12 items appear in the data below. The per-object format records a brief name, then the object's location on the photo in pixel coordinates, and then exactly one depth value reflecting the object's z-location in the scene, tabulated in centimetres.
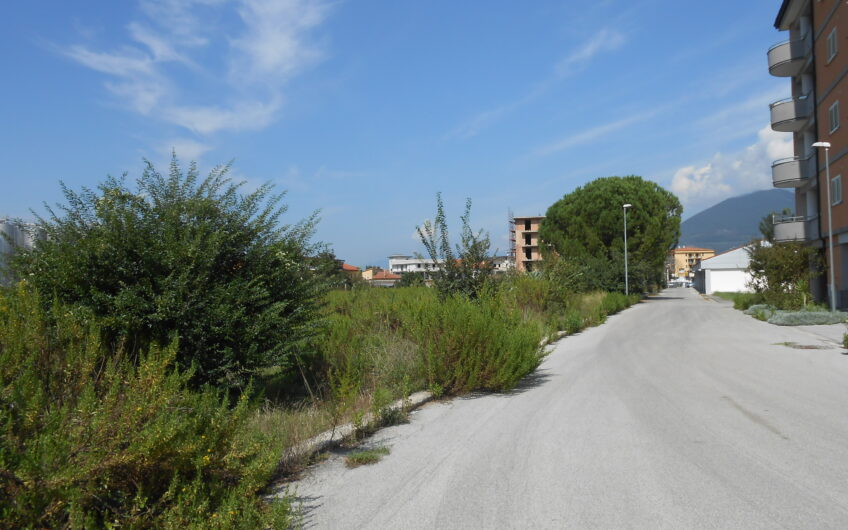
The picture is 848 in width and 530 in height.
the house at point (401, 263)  16812
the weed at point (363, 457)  529
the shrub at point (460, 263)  1433
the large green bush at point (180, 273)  584
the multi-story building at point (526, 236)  11300
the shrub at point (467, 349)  840
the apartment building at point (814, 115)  2539
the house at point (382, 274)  12479
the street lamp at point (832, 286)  2189
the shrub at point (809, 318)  2103
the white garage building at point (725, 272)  7112
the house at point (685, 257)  18550
